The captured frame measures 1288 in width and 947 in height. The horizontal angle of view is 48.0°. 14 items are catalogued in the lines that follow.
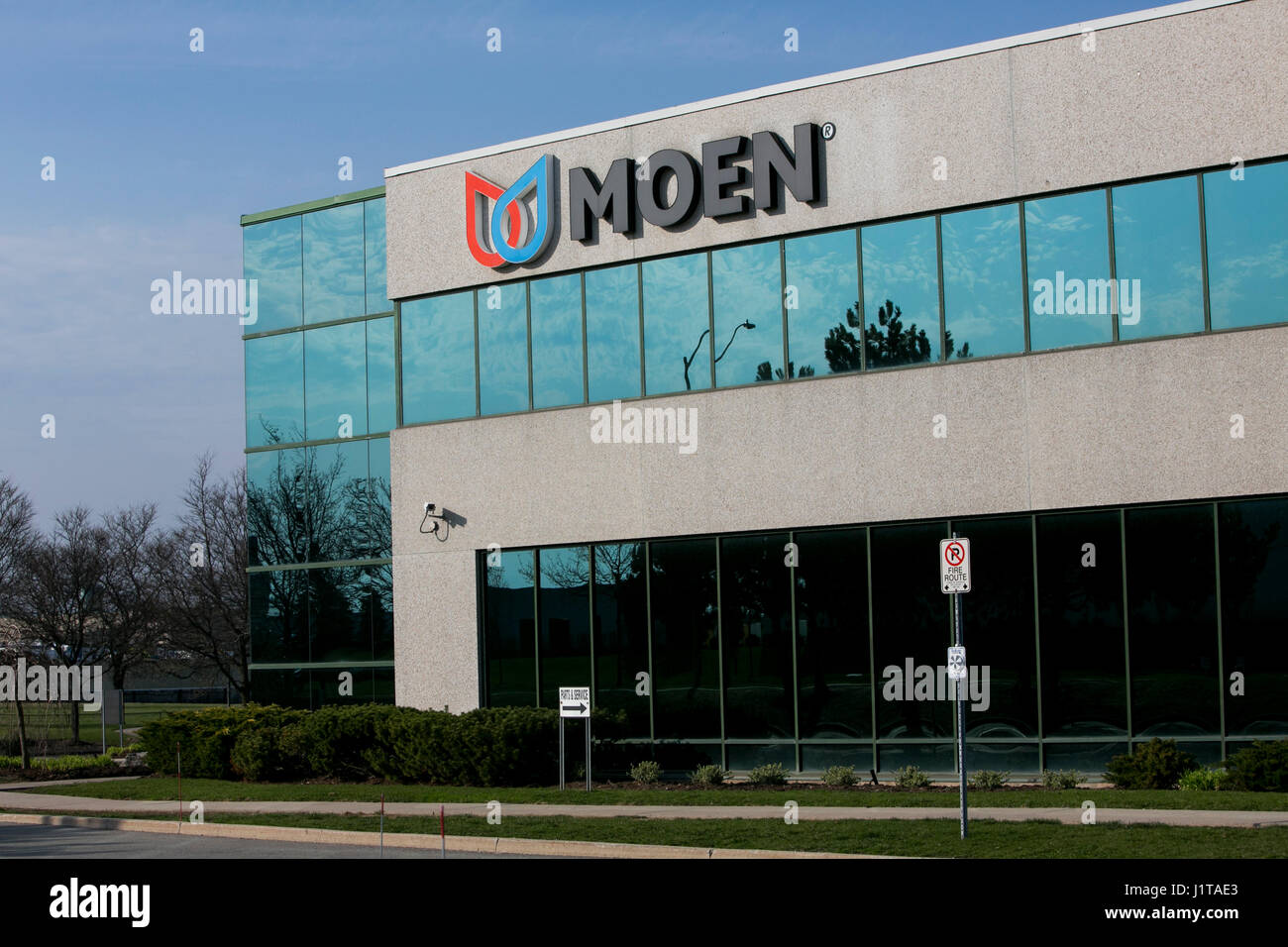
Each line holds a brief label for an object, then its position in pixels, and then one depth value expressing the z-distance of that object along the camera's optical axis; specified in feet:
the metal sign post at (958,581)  47.21
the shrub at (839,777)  68.13
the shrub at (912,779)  66.85
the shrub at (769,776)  70.23
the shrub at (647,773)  72.64
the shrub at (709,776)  71.61
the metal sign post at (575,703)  69.00
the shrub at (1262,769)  58.08
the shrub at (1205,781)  59.77
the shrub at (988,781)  64.61
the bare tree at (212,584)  158.71
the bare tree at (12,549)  157.79
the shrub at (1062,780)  64.13
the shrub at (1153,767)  61.57
